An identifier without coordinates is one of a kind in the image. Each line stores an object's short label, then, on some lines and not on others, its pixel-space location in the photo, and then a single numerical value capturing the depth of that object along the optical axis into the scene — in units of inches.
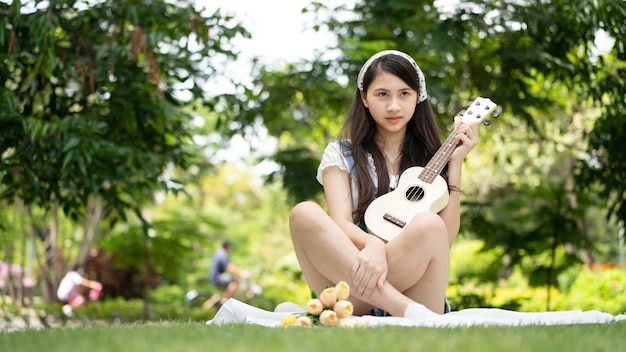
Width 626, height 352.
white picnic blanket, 110.3
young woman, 119.5
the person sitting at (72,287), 451.2
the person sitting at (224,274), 514.3
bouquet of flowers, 108.5
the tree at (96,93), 186.4
